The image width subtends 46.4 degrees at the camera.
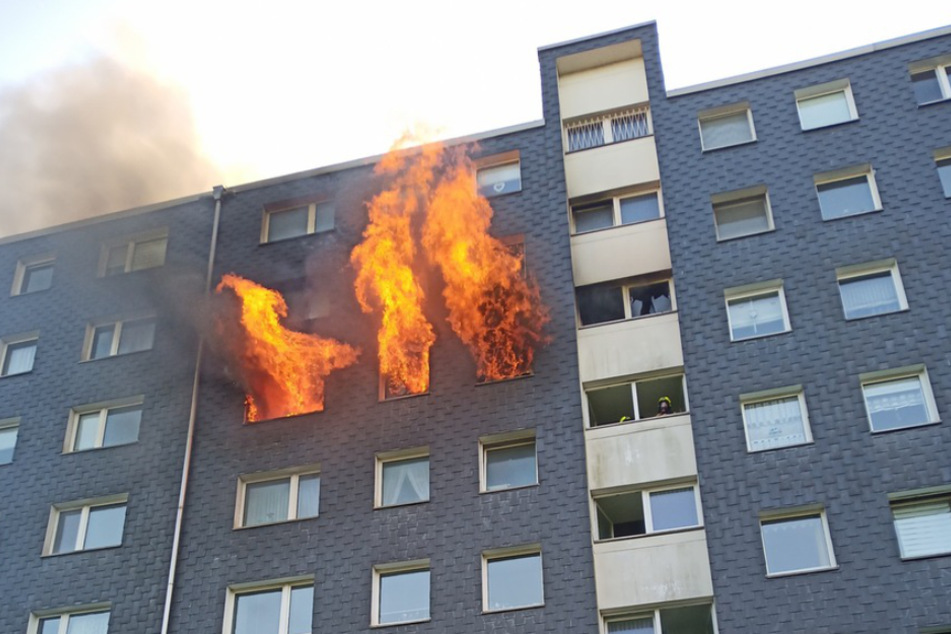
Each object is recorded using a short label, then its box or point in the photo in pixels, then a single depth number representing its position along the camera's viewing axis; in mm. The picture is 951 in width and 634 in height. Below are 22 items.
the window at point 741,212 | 26359
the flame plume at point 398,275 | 26656
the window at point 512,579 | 23000
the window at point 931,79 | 26656
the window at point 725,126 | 27781
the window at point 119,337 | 29641
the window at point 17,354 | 30469
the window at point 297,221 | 30031
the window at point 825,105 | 27188
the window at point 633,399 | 24922
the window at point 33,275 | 31906
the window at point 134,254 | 31172
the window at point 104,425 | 28312
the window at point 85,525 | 26859
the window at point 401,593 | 23547
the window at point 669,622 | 21875
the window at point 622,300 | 26250
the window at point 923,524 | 21062
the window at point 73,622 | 25609
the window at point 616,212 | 27531
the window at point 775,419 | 23094
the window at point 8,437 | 29016
